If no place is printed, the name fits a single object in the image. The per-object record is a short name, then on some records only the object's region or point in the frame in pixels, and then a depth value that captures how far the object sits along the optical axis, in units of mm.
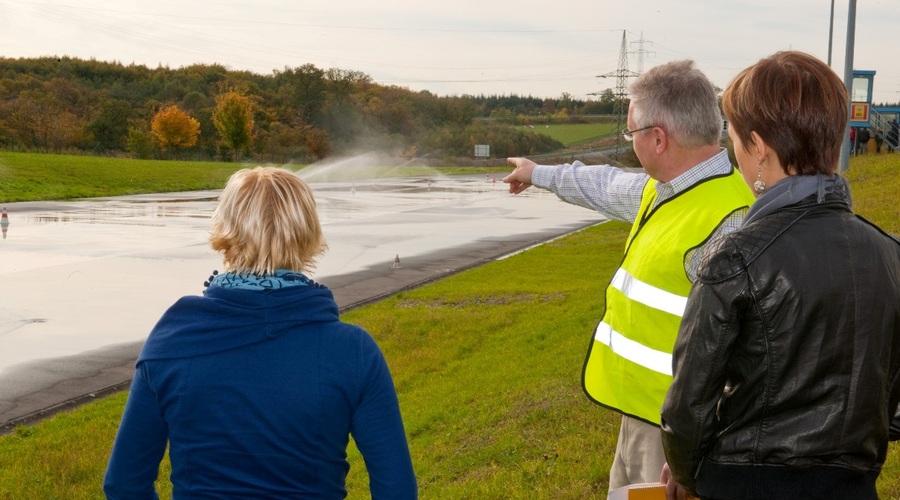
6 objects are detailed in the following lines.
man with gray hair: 3295
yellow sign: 35844
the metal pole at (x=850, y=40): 22922
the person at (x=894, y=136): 43250
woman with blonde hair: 2559
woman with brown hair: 2381
